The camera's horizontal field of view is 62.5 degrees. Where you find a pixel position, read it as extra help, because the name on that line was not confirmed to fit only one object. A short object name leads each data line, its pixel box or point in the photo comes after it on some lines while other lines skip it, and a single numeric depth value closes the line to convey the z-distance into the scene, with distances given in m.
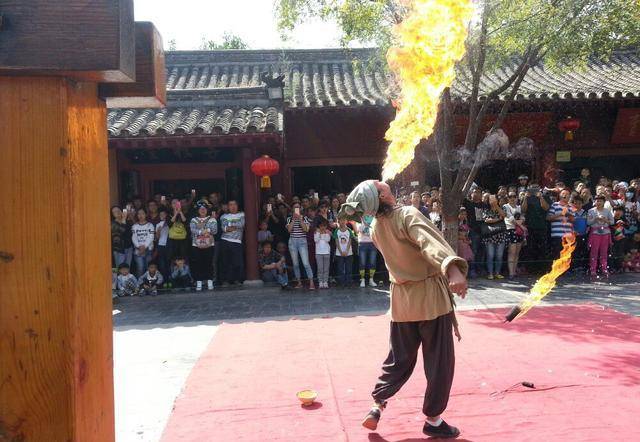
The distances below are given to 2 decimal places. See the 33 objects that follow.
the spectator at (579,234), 10.20
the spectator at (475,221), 10.26
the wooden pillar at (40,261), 1.36
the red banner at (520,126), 11.73
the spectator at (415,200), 8.96
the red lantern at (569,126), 11.52
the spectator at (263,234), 10.37
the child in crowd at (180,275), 10.00
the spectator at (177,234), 9.99
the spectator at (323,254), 9.80
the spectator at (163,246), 10.04
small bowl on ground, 3.92
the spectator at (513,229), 10.05
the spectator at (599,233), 9.94
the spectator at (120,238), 9.78
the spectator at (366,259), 9.88
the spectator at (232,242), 10.00
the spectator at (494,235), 10.06
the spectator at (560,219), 10.05
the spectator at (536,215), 10.22
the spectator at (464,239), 10.06
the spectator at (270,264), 10.06
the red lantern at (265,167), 9.91
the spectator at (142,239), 9.79
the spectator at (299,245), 9.95
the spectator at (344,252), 9.86
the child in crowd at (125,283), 9.72
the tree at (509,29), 7.54
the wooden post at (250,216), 10.20
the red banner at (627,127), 11.73
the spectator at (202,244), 9.94
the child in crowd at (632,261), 10.49
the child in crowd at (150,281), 9.76
